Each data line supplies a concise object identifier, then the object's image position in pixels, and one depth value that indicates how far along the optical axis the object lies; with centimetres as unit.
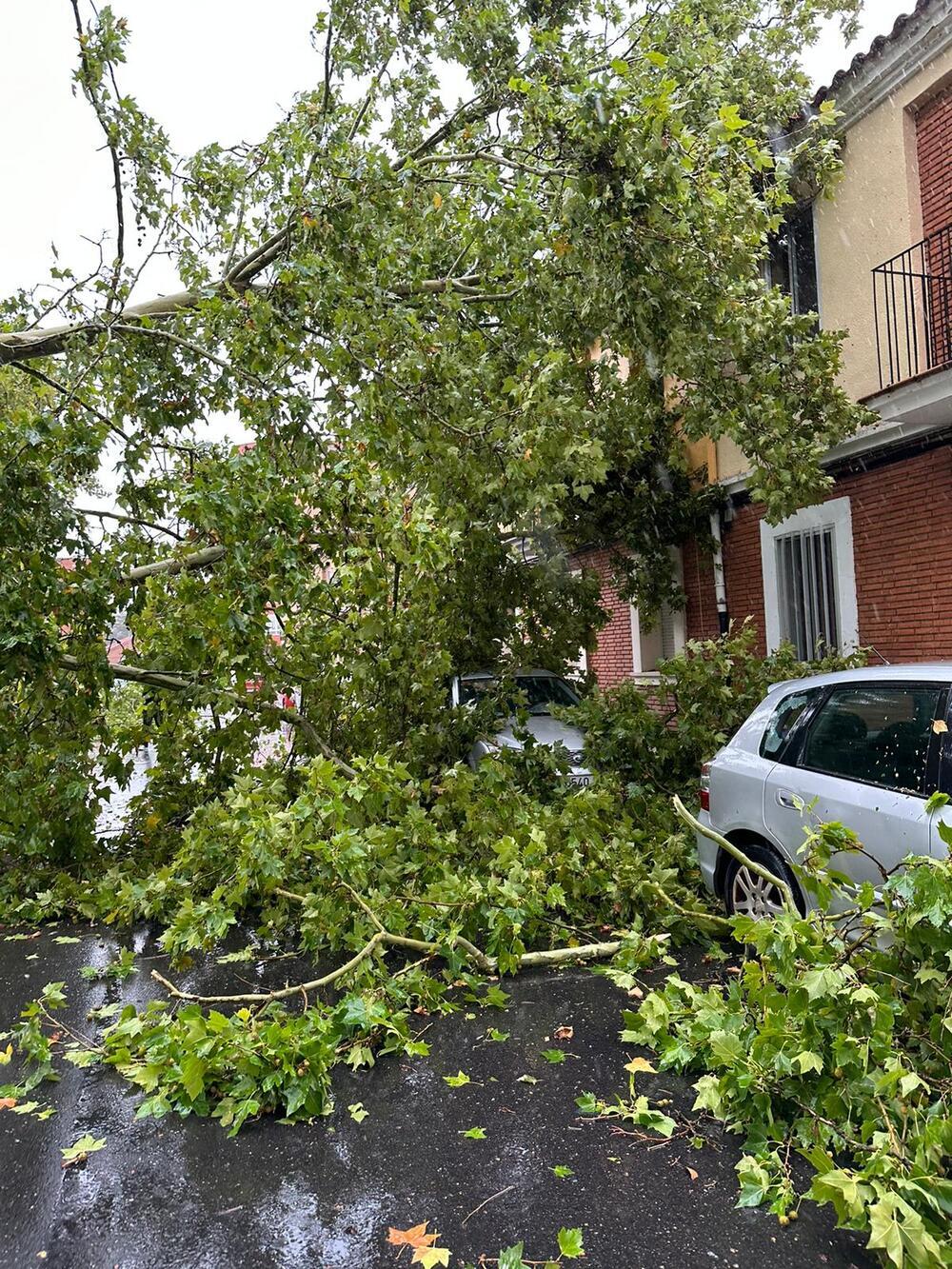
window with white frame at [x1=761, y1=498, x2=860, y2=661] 960
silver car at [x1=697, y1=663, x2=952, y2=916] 370
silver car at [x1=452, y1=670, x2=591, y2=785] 783
